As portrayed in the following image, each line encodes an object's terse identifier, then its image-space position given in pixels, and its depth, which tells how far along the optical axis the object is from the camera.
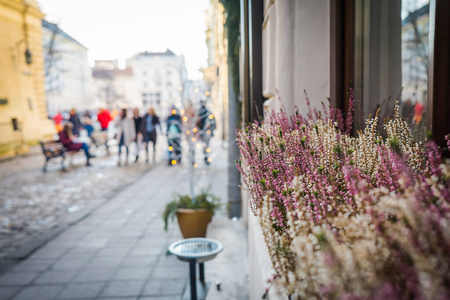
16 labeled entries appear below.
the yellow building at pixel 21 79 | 19.05
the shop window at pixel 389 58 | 2.12
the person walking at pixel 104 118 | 18.55
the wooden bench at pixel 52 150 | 12.80
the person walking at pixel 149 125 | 14.19
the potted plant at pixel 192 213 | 5.57
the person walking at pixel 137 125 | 14.16
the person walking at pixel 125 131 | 13.83
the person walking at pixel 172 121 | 11.94
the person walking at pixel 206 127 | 11.14
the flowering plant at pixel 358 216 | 0.80
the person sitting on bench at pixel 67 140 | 13.54
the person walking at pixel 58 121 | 23.66
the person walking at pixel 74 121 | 20.09
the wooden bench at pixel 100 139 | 16.70
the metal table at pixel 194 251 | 3.66
